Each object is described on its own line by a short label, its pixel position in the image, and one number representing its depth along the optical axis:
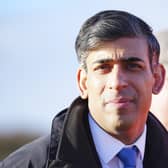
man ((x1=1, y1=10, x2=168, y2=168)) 5.58
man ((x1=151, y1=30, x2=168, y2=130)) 7.15
